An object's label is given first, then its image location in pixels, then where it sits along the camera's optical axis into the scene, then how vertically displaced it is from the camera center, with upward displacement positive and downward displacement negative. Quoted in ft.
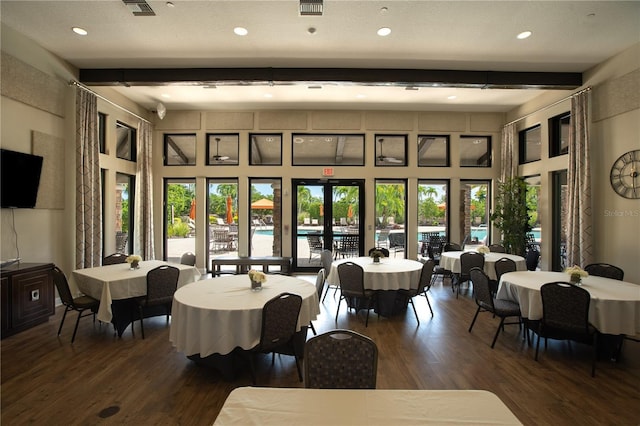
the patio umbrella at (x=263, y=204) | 27.22 +0.94
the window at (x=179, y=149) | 27.20 +5.83
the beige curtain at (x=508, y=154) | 25.50 +5.01
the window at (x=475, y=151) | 27.53 +5.62
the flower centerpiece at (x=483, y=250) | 20.24 -2.38
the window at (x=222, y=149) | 27.12 +5.80
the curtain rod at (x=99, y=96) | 18.05 +7.65
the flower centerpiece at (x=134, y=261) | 15.28 -2.27
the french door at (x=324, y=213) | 27.09 +0.11
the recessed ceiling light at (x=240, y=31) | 14.62 +8.82
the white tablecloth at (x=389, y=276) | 15.35 -3.12
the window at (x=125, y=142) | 23.13 +5.73
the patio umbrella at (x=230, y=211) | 27.40 +0.29
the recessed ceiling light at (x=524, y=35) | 14.92 +8.76
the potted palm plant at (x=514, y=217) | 23.13 -0.26
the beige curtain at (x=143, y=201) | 24.26 +1.12
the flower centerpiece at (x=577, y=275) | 12.43 -2.49
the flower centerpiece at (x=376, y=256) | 17.81 -2.41
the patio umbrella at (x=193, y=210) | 27.12 +0.44
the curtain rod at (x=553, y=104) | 18.68 +7.55
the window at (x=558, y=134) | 21.73 +5.71
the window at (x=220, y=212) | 27.32 +0.25
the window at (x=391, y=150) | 27.20 +5.65
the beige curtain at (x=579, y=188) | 18.13 +1.50
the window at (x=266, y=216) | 27.17 -0.12
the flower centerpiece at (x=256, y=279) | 11.59 -2.41
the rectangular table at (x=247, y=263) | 24.59 -3.83
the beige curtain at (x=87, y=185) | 17.98 +1.83
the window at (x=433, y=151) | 27.30 +5.62
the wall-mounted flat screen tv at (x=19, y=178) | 14.19 +1.78
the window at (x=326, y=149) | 27.12 +5.74
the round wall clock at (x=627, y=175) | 16.16 +2.08
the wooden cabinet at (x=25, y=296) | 13.09 -3.63
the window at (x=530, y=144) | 24.06 +5.63
